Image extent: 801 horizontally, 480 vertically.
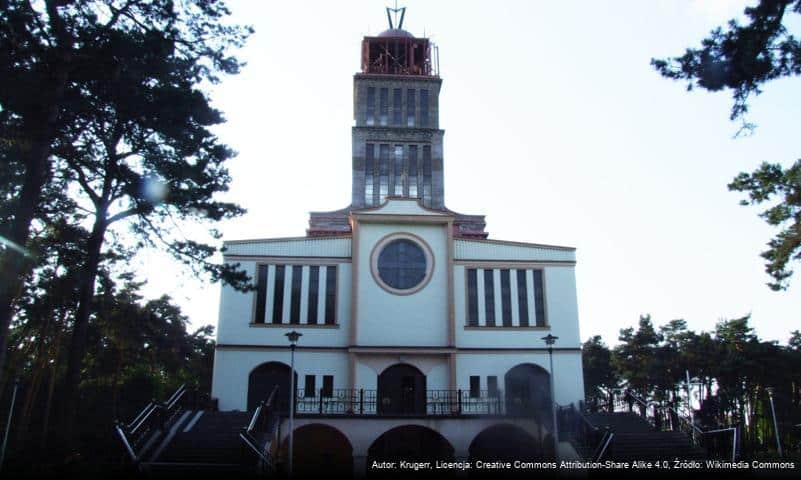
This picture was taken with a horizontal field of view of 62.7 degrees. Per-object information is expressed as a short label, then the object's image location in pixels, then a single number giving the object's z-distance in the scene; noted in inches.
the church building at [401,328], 1070.4
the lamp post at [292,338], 818.8
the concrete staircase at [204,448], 693.9
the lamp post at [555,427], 850.1
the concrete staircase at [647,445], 789.9
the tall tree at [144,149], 596.4
